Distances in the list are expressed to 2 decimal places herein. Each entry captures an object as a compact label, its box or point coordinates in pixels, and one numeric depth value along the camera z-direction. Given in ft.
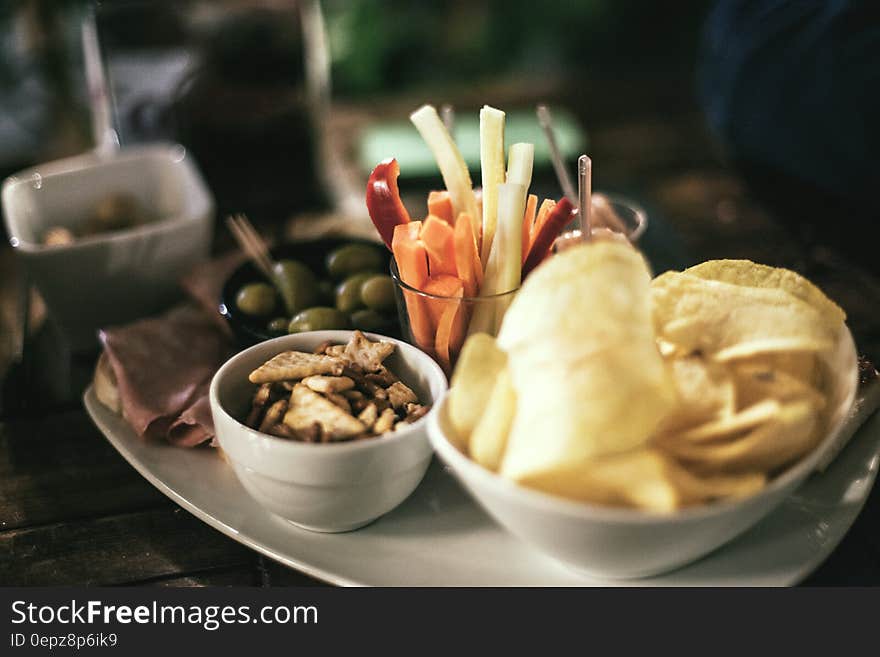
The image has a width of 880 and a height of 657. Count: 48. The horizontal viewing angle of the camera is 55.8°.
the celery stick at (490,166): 2.32
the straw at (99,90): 4.28
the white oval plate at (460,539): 1.94
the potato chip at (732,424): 1.70
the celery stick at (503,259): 2.21
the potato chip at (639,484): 1.61
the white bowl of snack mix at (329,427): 1.95
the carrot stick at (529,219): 2.40
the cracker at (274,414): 2.07
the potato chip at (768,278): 1.98
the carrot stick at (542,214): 2.39
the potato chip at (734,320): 1.85
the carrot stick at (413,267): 2.29
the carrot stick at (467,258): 2.23
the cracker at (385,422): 2.02
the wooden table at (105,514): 2.10
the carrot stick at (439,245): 2.23
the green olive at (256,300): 2.84
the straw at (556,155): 2.62
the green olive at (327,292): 2.97
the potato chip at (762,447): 1.70
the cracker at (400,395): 2.15
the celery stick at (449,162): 2.35
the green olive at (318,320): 2.73
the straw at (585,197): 2.14
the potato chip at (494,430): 1.73
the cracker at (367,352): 2.23
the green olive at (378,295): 2.83
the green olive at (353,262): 3.06
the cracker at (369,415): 2.05
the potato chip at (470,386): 1.80
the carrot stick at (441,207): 2.36
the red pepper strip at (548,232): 2.34
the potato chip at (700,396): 1.77
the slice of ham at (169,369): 2.49
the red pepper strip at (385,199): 2.40
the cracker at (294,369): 2.18
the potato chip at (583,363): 1.60
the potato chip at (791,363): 1.86
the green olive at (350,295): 2.87
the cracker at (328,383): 2.12
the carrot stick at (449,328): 2.27
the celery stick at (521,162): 2.31
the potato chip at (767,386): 1.80
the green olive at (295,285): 2.88
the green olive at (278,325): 2.75
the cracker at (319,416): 1.99
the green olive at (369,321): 2.70
